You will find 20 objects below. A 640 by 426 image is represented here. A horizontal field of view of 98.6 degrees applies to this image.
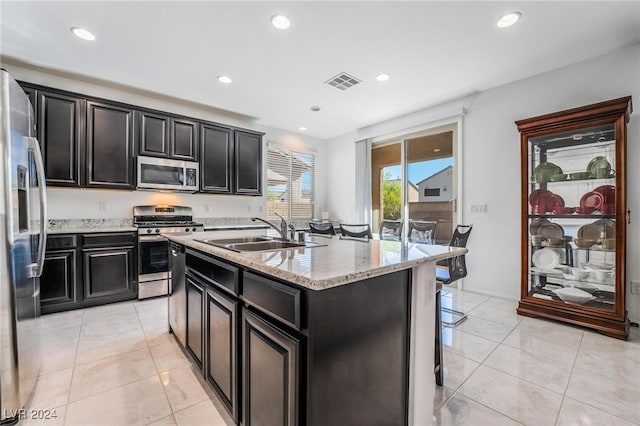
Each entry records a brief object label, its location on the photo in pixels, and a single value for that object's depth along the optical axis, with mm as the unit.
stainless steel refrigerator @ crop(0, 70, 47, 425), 1393
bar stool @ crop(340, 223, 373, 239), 3394
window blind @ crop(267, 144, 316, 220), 5426
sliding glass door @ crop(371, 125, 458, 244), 4184
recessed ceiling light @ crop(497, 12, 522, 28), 2233
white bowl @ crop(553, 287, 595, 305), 2662
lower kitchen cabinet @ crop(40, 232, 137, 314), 2955
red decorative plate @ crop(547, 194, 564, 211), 2912
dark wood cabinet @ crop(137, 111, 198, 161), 3643
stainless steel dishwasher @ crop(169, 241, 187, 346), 2078
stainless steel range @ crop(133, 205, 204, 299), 3479
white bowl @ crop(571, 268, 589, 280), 2719
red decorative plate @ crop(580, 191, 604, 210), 2669
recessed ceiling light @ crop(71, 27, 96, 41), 2467
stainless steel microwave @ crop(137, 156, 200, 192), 3611
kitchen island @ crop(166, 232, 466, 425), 963
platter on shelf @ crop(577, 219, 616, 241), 2594
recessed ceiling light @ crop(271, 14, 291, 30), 2297
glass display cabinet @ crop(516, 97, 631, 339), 2465
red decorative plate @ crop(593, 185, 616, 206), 2559
